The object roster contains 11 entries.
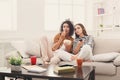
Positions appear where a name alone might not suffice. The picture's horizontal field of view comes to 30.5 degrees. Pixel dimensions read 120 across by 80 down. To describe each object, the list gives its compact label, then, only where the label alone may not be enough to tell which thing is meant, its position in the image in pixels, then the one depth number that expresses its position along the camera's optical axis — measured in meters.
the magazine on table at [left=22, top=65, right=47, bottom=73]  2.26
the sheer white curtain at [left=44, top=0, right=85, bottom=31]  5.09
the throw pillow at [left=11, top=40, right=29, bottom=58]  3.72
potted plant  2.36
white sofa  3.01
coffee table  2.03
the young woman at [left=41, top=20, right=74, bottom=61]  3.57
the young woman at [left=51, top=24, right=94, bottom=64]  3.22
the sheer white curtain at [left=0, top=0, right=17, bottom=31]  4.77
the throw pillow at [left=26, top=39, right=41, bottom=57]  3.71
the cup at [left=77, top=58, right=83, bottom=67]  2.49
